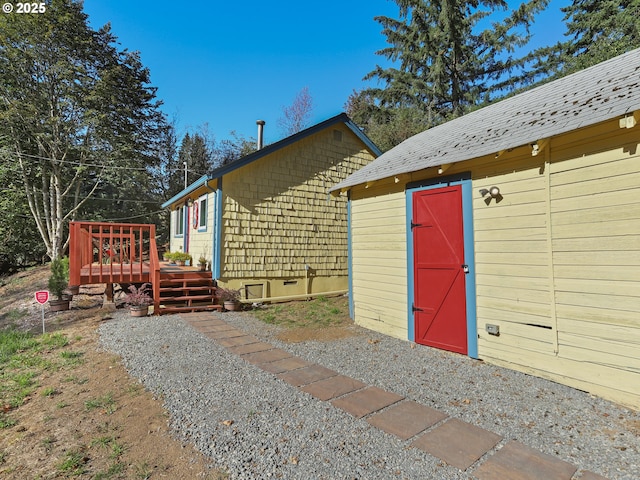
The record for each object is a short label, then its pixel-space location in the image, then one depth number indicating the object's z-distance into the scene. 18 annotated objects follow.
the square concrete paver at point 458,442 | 2.23
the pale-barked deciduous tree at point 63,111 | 14.55
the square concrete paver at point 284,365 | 3.89
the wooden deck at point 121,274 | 6.86
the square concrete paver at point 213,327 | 5.70
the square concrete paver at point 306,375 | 3.54
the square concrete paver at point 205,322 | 6.10
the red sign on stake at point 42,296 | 5.42
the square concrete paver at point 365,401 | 2.90
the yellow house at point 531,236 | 3.20
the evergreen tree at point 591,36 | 13.32
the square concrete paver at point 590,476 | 2.05
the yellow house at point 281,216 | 8.07
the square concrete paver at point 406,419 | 2.59
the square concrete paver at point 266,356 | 4.22
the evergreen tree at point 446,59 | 16.70
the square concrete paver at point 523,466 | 2.06
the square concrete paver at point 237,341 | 4.91
